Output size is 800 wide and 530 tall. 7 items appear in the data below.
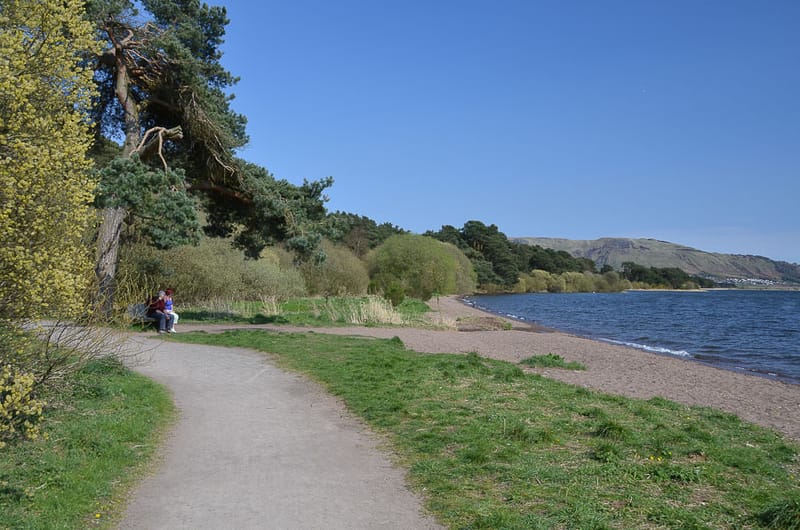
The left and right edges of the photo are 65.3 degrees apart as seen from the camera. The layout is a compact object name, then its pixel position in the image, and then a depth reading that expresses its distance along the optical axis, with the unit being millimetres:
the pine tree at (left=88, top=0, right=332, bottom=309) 19688
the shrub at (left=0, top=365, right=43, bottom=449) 4516
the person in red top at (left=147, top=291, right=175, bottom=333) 20312
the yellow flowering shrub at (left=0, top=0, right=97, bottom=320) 5285
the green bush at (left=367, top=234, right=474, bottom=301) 53256
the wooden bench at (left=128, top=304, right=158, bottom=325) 19488
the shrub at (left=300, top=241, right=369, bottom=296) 49156
